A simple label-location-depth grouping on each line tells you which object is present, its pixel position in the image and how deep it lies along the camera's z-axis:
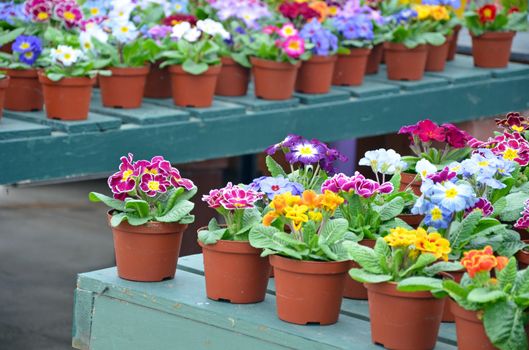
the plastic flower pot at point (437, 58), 8.30
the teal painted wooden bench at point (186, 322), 3.10
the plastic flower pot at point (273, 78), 6.89
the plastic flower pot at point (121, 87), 6.39
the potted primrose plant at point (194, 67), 6.51
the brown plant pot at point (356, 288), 3.41
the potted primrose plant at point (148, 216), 3.49
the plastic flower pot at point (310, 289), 3.12
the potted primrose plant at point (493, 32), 8.49
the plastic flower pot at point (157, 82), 6.89
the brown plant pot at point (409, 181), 4.15
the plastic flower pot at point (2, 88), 5.72
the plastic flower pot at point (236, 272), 3.33
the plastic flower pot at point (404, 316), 2.94
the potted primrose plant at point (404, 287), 2.92
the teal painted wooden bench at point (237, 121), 5.67
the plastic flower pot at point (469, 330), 2.79
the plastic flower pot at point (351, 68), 7.53
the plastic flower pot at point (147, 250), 3.52
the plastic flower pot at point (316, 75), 7.17
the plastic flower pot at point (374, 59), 8.15
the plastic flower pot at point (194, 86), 6.56
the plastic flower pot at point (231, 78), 7.05
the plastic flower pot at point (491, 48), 8.60
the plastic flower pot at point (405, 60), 7.88
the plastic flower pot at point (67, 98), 5.95
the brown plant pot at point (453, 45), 8.84
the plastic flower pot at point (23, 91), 6.21
